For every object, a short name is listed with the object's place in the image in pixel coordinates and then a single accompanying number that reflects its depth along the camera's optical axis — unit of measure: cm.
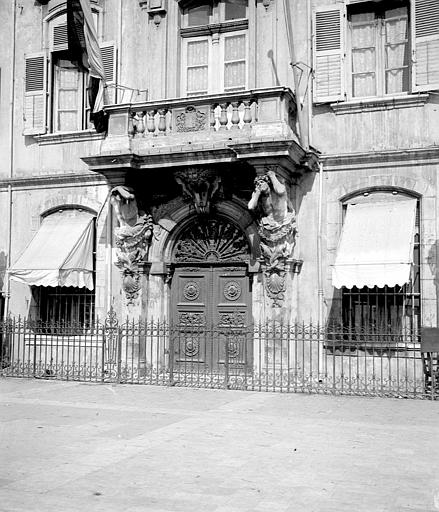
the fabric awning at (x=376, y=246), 1302
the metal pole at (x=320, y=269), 1434
